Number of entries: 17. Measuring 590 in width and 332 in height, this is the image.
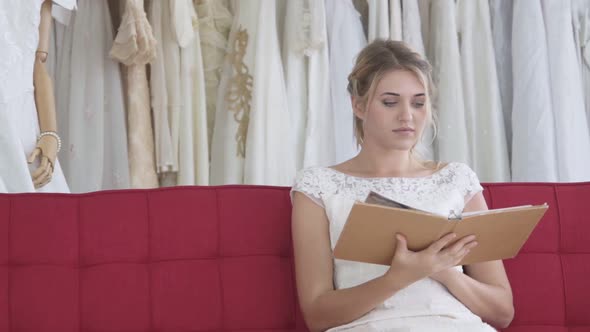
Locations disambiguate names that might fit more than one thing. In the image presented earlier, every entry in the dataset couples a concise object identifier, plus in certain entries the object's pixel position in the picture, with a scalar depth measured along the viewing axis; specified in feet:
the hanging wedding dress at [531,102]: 10.53
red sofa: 6.34
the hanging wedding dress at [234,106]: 10.75
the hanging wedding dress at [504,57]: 11.21
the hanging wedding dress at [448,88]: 10.73
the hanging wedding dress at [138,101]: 10.18
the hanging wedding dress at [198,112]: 10.71
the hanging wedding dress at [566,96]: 10.56
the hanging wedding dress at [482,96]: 10.86
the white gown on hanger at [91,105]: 10.43
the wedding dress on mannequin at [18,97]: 7.59
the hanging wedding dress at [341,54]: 10.89
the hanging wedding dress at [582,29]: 10.87
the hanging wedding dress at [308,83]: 10.70
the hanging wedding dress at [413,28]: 11.01
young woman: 5.77
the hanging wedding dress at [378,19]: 10.94
